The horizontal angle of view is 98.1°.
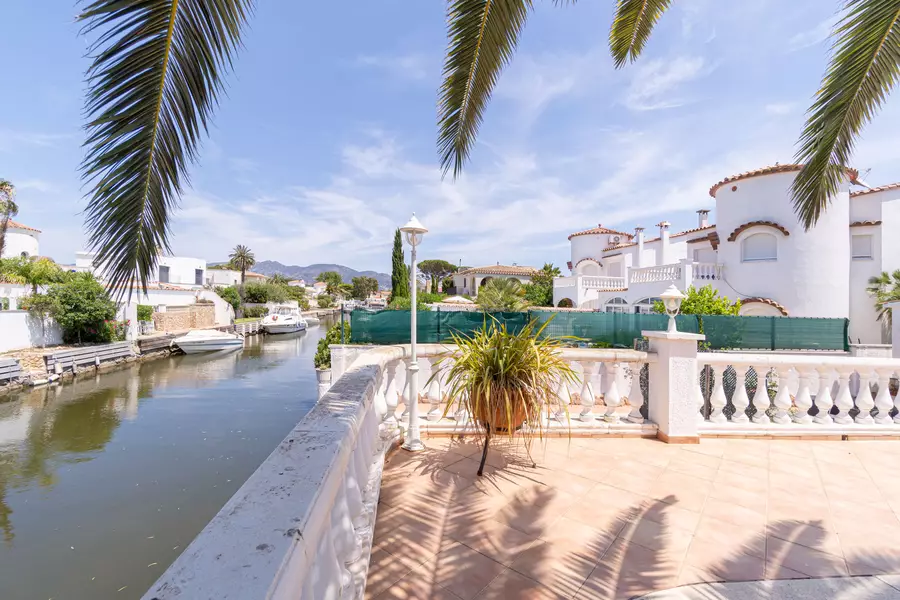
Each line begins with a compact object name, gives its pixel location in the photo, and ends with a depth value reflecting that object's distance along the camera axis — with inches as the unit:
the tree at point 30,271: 839.2
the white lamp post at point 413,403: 147.9
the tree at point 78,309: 752.3
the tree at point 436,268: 2878.4
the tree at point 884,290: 571.5
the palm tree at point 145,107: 57.2
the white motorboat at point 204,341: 1014.4
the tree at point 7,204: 981.8
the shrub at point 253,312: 1769.2
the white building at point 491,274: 1868.8
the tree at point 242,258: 2261.3
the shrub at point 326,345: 455.2
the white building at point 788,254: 578.9
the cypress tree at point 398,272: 1366.9
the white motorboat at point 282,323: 1533.0
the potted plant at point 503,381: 119.0
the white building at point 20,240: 1328.7
